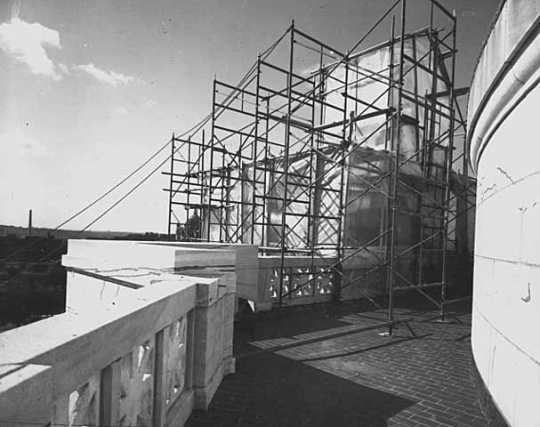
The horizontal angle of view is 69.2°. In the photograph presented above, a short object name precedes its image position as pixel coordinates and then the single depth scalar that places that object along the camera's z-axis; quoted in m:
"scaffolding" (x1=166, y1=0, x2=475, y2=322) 10.25
